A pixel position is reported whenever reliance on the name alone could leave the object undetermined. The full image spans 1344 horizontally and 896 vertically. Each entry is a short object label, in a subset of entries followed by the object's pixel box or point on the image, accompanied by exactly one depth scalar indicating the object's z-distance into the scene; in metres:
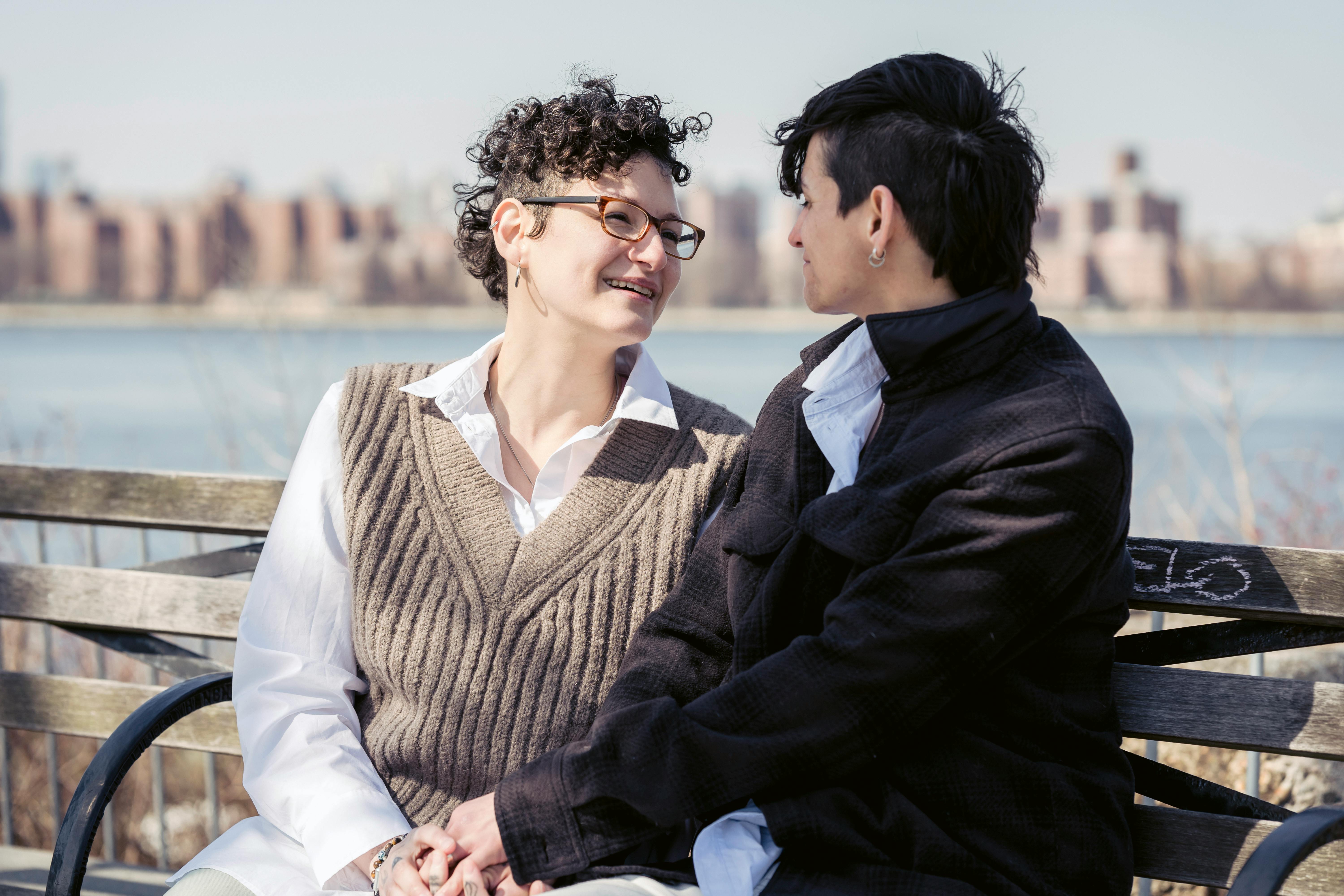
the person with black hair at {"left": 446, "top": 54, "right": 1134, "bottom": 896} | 1.69
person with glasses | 2.14
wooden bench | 1.96
